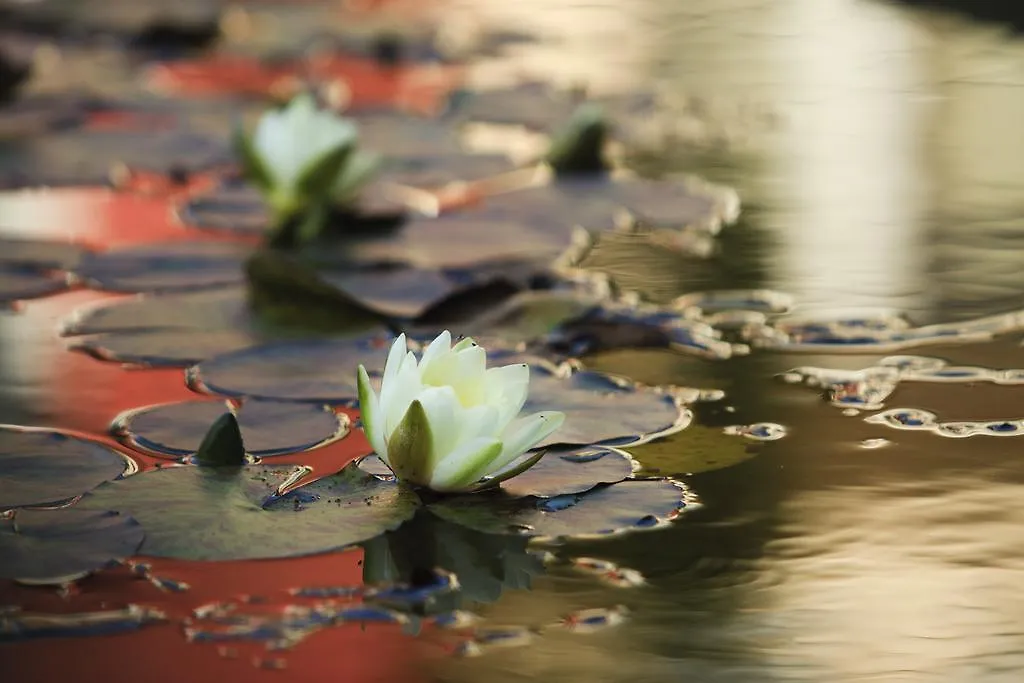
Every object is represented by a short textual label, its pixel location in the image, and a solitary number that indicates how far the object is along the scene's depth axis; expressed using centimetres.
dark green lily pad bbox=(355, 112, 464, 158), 431
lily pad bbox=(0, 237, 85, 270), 362
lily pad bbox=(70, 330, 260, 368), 342
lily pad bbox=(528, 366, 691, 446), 327
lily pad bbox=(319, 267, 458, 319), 351
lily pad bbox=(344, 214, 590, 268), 364
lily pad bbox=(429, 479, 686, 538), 316
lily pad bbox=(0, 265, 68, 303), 355
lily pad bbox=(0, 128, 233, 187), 403
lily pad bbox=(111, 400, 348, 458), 327
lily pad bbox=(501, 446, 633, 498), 320
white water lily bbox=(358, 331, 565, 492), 316
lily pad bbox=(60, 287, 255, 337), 348
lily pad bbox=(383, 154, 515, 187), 402
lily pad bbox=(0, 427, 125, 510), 320
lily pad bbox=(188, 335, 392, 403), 335
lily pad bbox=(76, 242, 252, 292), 358
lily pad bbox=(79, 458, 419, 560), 314
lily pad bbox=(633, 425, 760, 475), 323
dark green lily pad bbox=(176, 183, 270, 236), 374
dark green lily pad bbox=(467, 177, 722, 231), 374
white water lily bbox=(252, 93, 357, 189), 367
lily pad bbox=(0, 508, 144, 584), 312
